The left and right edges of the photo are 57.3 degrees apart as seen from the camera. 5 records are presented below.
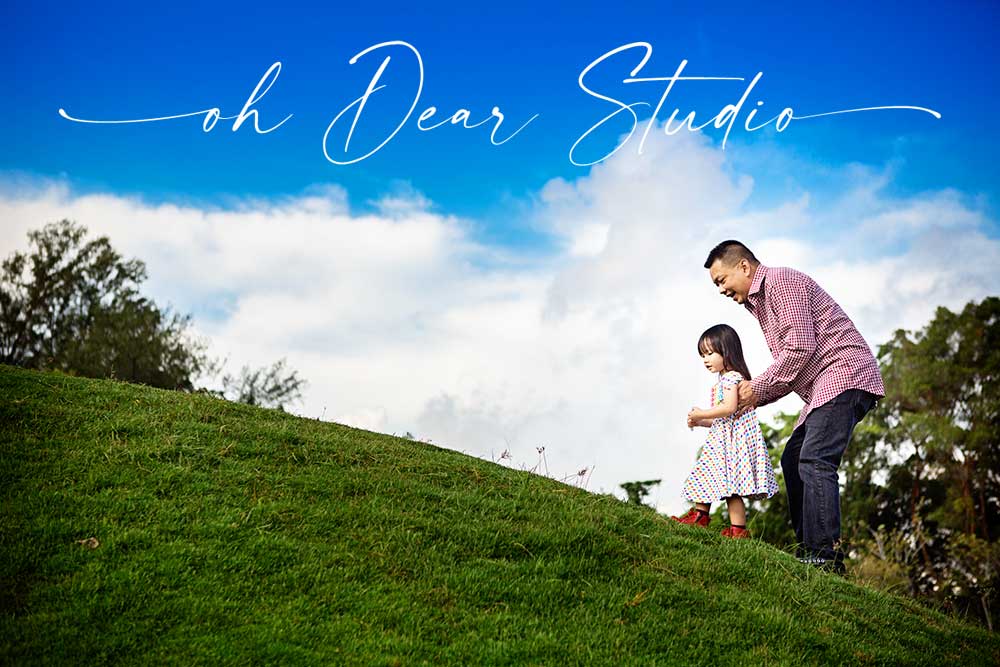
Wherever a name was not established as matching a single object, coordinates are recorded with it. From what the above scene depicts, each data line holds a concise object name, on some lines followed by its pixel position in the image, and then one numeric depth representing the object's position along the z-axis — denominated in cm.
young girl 834
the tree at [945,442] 2636
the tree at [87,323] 3300
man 777
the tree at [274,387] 2984
